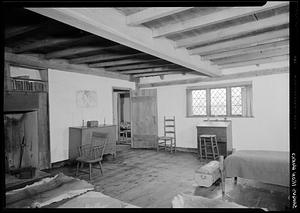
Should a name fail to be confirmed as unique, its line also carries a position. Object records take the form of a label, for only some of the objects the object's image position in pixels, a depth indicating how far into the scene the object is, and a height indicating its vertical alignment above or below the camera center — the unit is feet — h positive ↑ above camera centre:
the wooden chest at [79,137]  12.76 -1.99
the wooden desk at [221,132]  14.24 -2.02
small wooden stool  14.25 -2.95
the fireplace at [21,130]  6.18 -0.92
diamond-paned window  14.85 +0.24
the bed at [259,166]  7.16 -2.37
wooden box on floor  8.36 -2.98
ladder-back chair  17.62 -2.85
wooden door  18.37 -1.26
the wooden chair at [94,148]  12.26 -2.60
